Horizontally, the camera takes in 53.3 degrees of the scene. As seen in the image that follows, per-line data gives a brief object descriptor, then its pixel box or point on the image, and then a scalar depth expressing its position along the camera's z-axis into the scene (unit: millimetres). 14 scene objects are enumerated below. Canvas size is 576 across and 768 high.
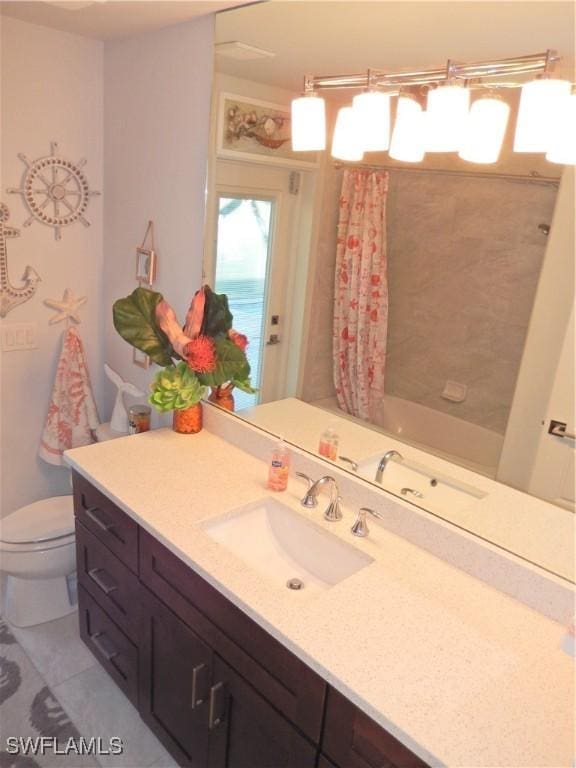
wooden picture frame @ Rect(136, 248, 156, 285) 2242
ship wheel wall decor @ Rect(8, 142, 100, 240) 2234
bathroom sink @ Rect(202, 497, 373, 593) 1516
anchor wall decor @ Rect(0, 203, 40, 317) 2213
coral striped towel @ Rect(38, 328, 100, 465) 2459
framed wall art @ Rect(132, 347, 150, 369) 2376
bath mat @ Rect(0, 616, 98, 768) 1766
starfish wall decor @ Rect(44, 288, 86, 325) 2428
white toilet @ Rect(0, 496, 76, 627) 2141
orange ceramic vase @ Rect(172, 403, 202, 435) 2059
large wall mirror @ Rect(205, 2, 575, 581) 1267
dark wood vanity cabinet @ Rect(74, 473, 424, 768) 1160
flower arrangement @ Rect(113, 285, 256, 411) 1933
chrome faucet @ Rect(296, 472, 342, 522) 1575
